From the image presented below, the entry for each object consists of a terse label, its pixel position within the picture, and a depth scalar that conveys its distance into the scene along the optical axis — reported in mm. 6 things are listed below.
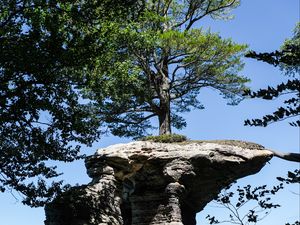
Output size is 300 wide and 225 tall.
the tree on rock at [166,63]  22062
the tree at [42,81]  12320
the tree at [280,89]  4859
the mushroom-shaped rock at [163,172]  19062
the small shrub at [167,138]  21219
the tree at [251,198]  11961
